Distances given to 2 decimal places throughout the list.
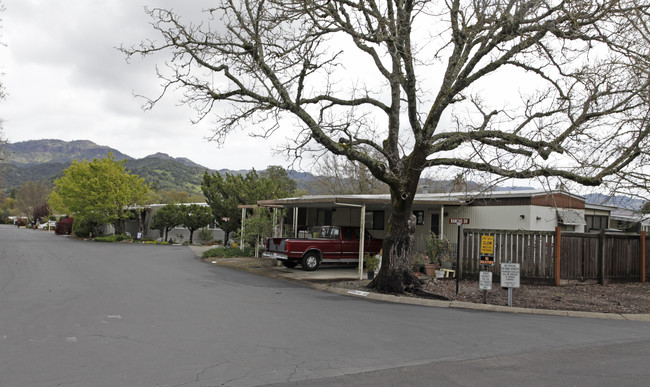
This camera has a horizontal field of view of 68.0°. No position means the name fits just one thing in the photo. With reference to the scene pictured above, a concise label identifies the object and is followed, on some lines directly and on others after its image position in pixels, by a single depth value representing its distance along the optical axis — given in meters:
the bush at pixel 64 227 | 54.90
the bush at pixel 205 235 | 38.38
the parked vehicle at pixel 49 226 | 73.25
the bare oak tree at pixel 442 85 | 11.37
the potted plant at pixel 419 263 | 17.09
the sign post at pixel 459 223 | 13.20
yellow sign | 12.23
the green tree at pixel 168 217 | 37.93
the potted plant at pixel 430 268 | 16.84
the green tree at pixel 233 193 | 32.06
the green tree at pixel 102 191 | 39.78
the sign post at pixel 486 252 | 12.11
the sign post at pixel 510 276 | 11.63
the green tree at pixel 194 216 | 37.84
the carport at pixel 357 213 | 17.45
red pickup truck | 18.72
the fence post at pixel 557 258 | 14.89
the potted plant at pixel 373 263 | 16.84
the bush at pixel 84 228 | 46.69
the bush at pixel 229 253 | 24.83
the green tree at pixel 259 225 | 22.69
